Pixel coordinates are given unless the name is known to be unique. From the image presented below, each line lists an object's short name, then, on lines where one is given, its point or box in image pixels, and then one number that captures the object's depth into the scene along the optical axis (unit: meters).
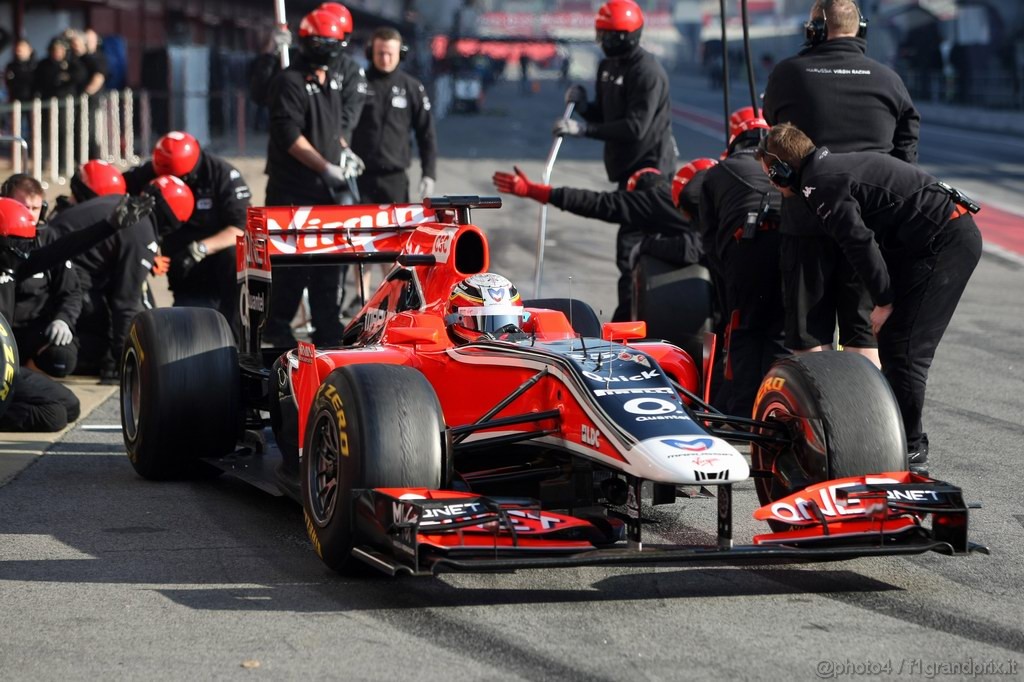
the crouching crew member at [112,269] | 19.67
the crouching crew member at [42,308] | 18.94
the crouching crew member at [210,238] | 20.80
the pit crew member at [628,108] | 21.44
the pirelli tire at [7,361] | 15.49
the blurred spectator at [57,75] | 41.50
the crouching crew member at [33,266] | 16.92
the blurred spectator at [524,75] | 139.97
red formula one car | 10.50
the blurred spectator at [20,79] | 41.72
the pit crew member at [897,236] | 13.21
